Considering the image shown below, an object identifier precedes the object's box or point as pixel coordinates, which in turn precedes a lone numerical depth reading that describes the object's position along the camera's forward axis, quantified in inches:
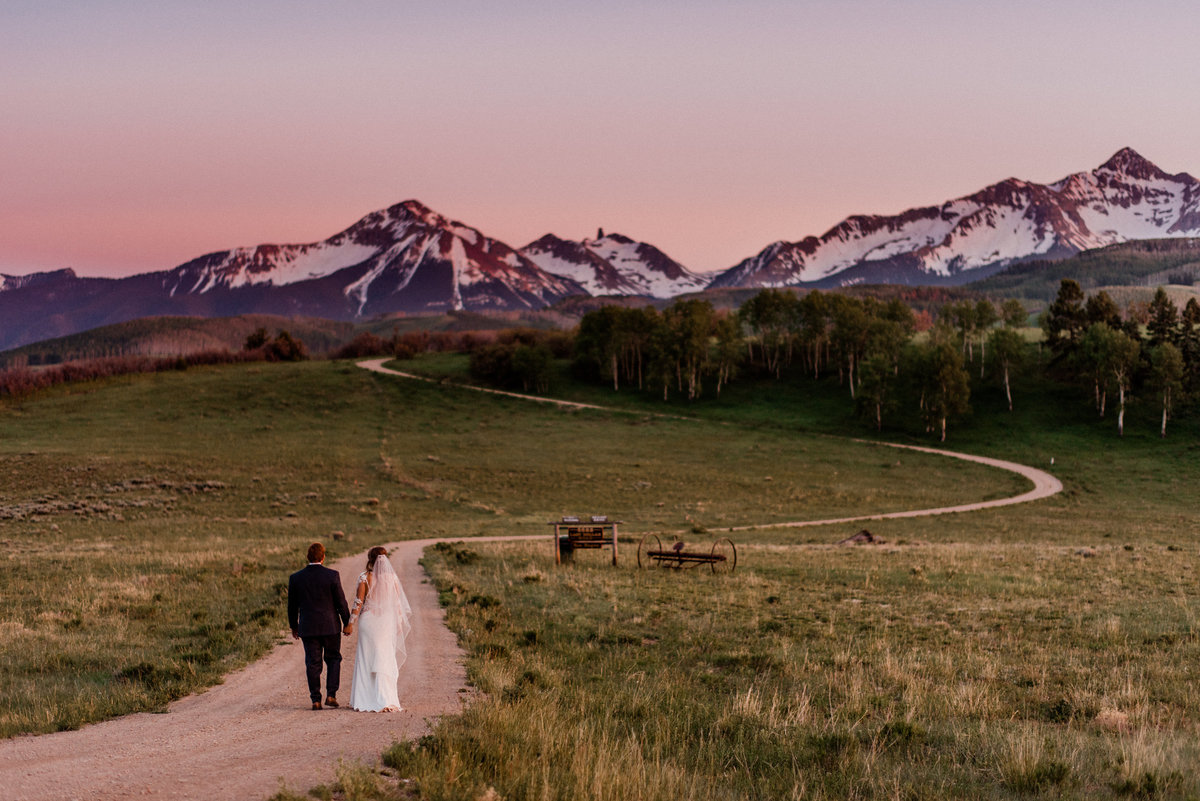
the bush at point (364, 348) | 7588.6
